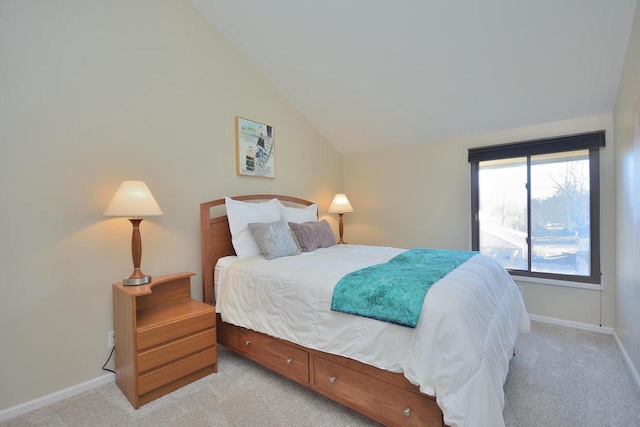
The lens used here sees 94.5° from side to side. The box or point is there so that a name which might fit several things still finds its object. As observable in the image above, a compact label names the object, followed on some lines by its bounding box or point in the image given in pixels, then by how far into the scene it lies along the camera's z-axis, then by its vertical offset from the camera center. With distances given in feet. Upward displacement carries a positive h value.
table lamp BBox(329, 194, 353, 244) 13.18 +0.31
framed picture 10.04 +2.27
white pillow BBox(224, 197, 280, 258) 8.52 -0.24
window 9.31 +0.15
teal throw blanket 4.58 -1.33
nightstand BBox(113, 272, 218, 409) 6.03 -2.80
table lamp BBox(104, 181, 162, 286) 6.38 +0.13
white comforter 4.04 -1.99
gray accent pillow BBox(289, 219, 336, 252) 9.35 -0.75
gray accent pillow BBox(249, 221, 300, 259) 8.14 -0.76
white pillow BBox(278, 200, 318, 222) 10.28 -0.06
